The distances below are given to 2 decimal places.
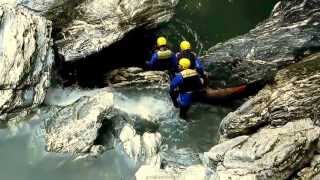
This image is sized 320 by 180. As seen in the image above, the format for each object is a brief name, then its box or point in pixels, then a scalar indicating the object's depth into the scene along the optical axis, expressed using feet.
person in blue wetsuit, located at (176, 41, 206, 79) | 53.01
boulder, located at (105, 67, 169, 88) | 57.06
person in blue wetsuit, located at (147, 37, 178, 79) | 55.57
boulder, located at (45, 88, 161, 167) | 47.42
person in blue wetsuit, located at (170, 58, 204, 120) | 50.62
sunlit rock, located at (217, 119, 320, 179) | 39.63
